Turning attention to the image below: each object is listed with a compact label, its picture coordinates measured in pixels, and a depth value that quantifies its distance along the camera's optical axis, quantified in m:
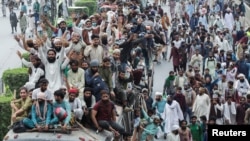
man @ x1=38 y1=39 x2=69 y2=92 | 14.27
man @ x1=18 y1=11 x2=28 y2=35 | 31.14
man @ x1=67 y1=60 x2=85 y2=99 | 14.66
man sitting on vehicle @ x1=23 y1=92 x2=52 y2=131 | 12.59
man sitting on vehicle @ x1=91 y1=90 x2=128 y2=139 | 13.21
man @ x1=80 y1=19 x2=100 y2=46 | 17.30
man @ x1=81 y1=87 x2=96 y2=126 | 13.64
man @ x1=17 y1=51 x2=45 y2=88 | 14.13
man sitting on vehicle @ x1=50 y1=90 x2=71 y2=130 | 12.68
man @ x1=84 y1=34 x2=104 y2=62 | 16.47
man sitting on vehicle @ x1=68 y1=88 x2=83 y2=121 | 13.20
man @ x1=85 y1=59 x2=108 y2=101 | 14.44
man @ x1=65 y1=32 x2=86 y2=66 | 16.25
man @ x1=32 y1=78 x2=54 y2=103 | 13.12
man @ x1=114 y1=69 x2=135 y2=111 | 15.30
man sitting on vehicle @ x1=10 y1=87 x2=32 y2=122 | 13.12
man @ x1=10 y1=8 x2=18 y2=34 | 32.75
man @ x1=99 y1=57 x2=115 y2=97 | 15.33
